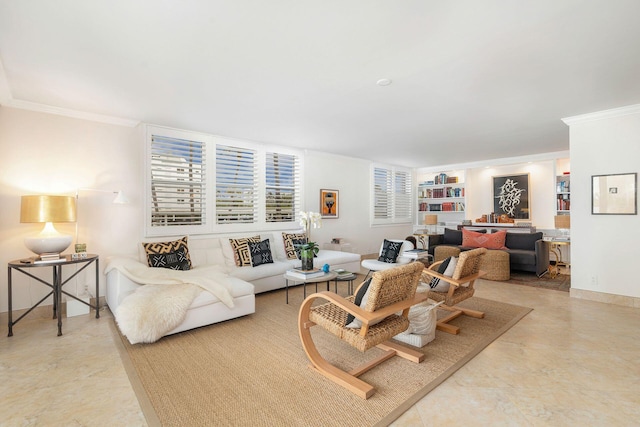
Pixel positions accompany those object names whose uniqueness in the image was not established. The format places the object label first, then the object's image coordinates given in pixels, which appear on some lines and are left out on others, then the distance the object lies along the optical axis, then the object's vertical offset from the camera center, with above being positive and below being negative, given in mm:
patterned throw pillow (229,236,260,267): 4766 -587
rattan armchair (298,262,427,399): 2094 -807
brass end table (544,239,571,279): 5810 -782
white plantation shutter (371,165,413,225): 8031 +517
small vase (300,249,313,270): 4188 -597
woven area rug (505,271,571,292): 5132 -1220
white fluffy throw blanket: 2865 -839
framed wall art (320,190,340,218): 6711 +230
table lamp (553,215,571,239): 6160 -183
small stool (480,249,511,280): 5656 -959
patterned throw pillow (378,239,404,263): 5113 -632
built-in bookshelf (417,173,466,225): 8516 +468
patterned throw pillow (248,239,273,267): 4812 -615
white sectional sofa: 3367 -826
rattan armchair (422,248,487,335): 3135 -700
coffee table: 3912 -828
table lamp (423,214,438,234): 8547 -165
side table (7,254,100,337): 3127 -649
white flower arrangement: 4461 -69
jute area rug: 1932 -1252
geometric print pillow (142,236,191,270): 3986 -534
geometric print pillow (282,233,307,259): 5434 -496
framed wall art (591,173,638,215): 4035 +251
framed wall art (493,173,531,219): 7383 +422
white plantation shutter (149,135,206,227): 4590 +514
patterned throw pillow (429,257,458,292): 3316 -642
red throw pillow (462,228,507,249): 6234 -543
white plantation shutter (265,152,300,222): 5910 +548
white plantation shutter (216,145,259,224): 5250 +520
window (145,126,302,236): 4625 +521
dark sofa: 5770 -742
